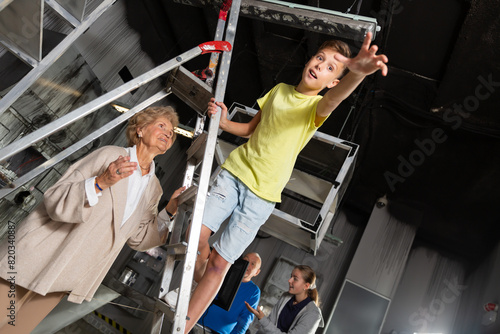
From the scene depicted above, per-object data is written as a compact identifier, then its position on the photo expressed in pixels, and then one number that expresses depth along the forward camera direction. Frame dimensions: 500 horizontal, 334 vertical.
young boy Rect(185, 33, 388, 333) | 1.83
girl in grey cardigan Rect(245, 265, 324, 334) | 3.34
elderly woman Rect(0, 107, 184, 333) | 1.60
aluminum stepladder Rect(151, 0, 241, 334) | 1.53
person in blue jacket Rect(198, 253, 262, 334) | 3.16
